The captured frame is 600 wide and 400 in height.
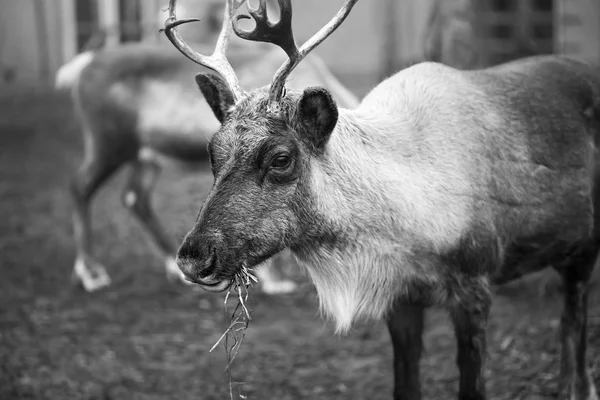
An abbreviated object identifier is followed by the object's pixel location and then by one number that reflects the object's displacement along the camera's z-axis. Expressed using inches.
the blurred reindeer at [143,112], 466.3
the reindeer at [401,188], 230.8
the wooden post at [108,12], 979.3
